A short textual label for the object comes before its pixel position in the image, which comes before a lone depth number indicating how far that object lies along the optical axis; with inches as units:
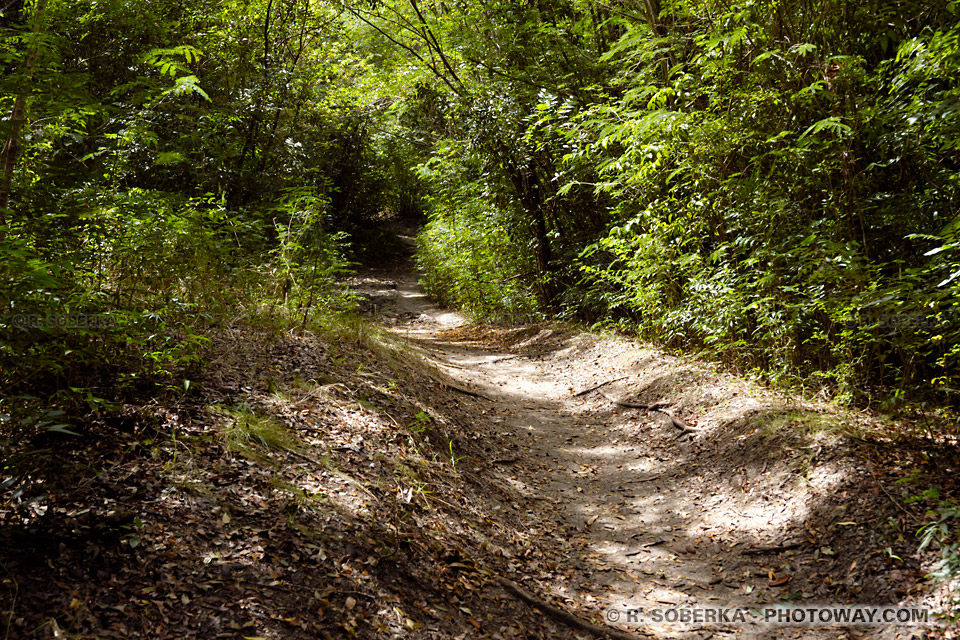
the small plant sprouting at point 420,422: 200.7
